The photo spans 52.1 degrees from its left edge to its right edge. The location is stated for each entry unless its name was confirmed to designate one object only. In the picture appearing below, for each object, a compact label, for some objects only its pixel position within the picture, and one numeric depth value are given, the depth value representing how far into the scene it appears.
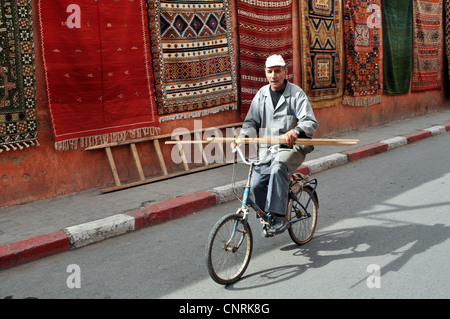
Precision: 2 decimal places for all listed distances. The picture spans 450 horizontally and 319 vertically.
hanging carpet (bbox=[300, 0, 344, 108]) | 9.46
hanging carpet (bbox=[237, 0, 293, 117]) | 8.04
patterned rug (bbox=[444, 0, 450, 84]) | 14.38
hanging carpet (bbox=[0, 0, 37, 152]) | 5.30
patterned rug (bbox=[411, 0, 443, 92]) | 13.16
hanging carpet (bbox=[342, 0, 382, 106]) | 10.65
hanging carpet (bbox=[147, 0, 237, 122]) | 6.82
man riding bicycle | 3.81
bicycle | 3.47
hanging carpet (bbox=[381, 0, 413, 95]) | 11.94
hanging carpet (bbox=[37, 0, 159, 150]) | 5.75
